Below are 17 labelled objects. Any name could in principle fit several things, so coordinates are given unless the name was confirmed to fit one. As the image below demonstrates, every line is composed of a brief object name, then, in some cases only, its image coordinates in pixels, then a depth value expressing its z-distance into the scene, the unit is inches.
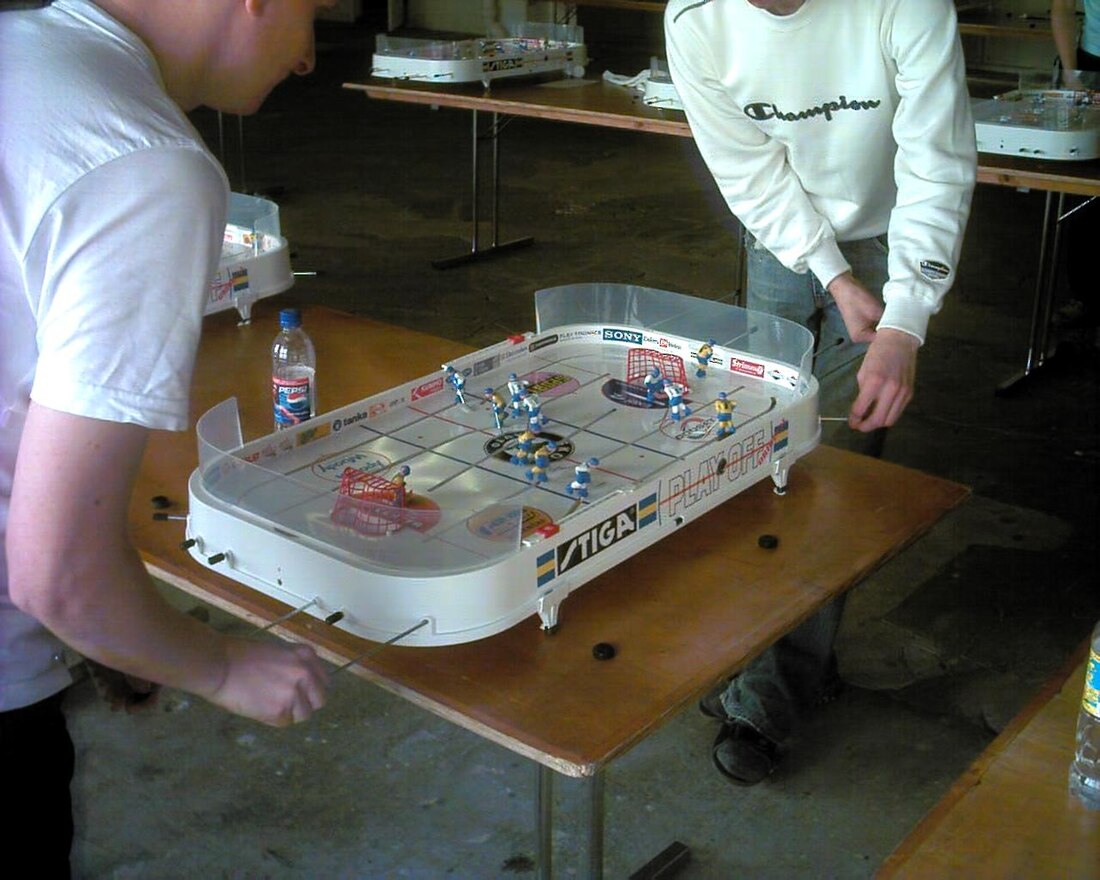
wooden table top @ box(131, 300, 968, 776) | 47.2
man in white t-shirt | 30.9
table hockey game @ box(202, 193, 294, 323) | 88.0
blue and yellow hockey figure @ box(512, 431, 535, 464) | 58.9
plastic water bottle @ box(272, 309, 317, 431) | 67.6
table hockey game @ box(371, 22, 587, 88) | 175.9
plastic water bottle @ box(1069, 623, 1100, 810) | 40.8
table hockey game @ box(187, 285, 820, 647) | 49.5
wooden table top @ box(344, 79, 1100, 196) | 127.9
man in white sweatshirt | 69.6
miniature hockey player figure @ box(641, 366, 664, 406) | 65.8
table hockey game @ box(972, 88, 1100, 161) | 128.1
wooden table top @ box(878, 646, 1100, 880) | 38.4
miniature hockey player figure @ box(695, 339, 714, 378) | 69.4
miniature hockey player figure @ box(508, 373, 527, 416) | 64.4
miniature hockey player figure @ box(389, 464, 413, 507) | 54.4
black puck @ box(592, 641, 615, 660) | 50.4
